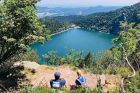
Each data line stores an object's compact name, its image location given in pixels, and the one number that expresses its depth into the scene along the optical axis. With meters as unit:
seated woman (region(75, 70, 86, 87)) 4.84
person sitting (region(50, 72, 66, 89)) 4.43
